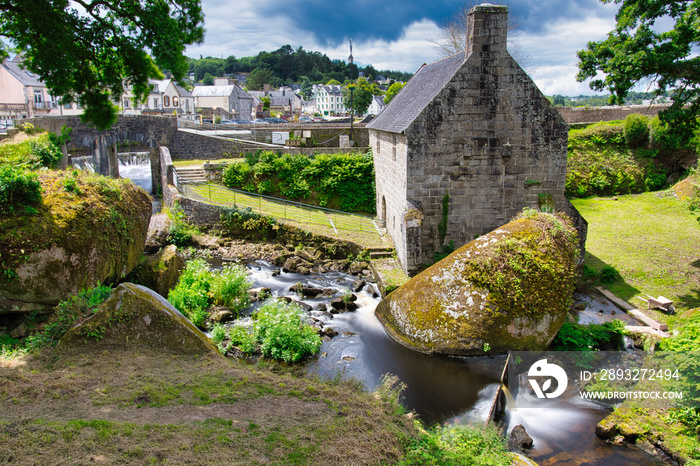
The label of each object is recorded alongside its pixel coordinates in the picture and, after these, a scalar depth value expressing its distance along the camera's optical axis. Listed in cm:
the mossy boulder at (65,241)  767
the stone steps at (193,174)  2325
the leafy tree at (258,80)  12094
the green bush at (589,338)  1004
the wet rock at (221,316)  1145
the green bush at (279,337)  980
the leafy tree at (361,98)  7594
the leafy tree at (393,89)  6271
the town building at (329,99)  11312
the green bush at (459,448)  569
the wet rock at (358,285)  1416
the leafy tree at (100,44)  720
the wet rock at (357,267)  1570
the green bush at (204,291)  1138
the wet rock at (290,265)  1611
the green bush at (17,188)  787
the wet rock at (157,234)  1683
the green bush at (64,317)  746
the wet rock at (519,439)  725
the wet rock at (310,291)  1373
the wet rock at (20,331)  774
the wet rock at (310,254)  1691
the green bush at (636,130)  2534
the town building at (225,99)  6430
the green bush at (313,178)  2189
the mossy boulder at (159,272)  1164
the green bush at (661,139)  2417
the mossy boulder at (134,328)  757
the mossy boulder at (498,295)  984
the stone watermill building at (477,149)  1310
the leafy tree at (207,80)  13082
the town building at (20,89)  3906
